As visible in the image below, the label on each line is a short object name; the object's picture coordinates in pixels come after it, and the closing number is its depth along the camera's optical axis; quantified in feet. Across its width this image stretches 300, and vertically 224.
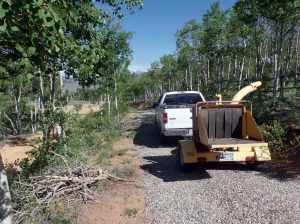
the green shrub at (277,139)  21.02
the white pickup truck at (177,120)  26.59
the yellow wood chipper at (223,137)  17.90
